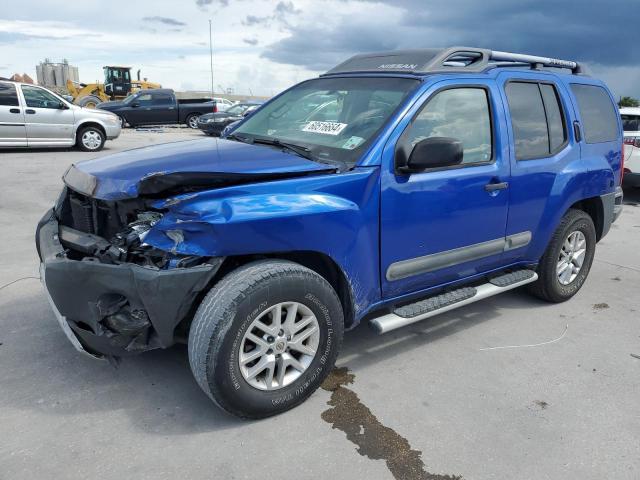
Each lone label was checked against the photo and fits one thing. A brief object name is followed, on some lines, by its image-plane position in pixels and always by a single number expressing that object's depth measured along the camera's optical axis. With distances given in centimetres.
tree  1753
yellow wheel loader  2945
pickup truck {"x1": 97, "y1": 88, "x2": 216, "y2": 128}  2116
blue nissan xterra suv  266
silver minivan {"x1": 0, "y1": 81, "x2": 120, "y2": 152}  1204
